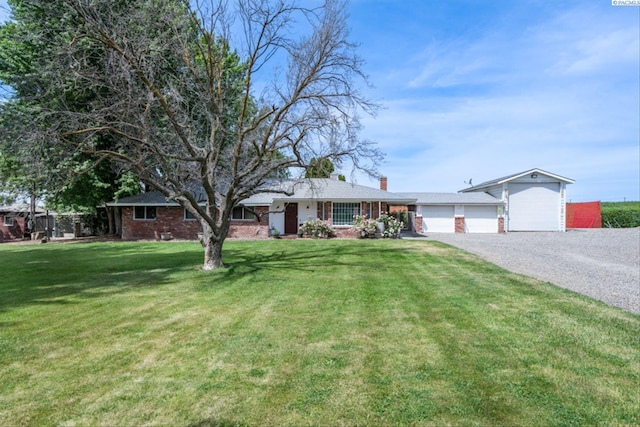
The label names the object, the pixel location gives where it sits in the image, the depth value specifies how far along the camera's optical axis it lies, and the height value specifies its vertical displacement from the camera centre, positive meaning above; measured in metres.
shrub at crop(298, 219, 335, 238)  20.62 -0.62
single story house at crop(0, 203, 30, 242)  28.48 -0.08
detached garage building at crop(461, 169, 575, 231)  26.36 +0.99
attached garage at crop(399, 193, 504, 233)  25.58 +0.10
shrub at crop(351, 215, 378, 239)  20.41 -0.55
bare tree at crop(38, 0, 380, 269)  7.73 +3.41
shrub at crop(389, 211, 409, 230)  28.71 +0.00
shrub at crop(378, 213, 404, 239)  20.62 -0.54
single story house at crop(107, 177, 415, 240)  21.36 +0.33
